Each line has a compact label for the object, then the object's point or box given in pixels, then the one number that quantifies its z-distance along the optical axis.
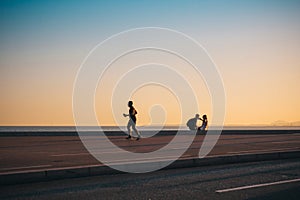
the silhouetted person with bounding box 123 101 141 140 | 18.86
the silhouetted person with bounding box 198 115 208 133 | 26.44
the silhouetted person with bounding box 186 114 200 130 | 27.14
